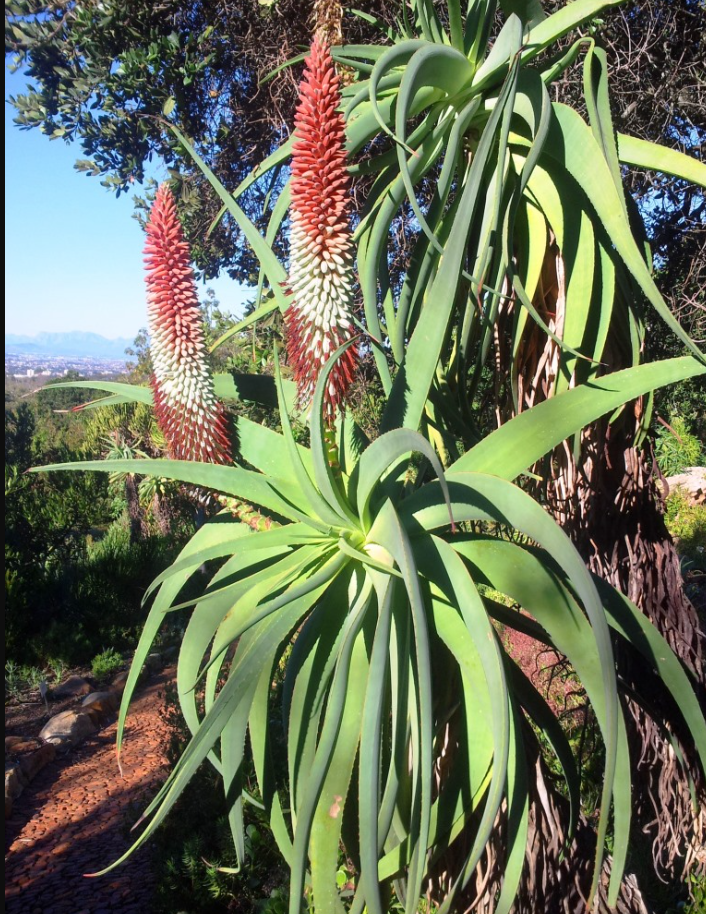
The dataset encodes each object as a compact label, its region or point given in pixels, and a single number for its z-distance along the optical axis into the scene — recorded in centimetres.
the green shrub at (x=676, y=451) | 924
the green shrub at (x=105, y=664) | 669
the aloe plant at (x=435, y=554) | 123
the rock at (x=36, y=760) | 481
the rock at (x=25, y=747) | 505
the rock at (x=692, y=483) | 1027
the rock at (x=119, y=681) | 645
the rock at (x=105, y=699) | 593
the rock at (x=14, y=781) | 445
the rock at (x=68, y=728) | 533
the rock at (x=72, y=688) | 624
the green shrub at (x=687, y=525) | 766
